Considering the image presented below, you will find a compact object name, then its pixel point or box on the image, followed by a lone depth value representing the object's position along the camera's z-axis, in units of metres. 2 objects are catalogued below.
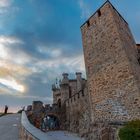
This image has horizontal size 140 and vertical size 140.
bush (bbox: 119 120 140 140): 3.38
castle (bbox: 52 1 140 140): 5.78
